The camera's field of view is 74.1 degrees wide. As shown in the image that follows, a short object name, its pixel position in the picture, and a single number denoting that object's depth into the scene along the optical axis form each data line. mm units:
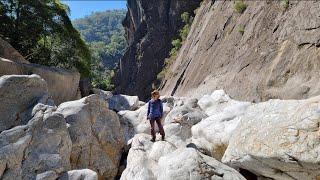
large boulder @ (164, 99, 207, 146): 7430
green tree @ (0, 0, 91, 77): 12937
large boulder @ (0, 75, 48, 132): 6362
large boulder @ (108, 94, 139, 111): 11721
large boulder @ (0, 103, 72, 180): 5437
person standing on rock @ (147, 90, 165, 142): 6782
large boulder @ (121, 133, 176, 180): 5315
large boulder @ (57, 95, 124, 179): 6436
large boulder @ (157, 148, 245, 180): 4720
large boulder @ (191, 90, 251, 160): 6236
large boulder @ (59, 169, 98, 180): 5360
